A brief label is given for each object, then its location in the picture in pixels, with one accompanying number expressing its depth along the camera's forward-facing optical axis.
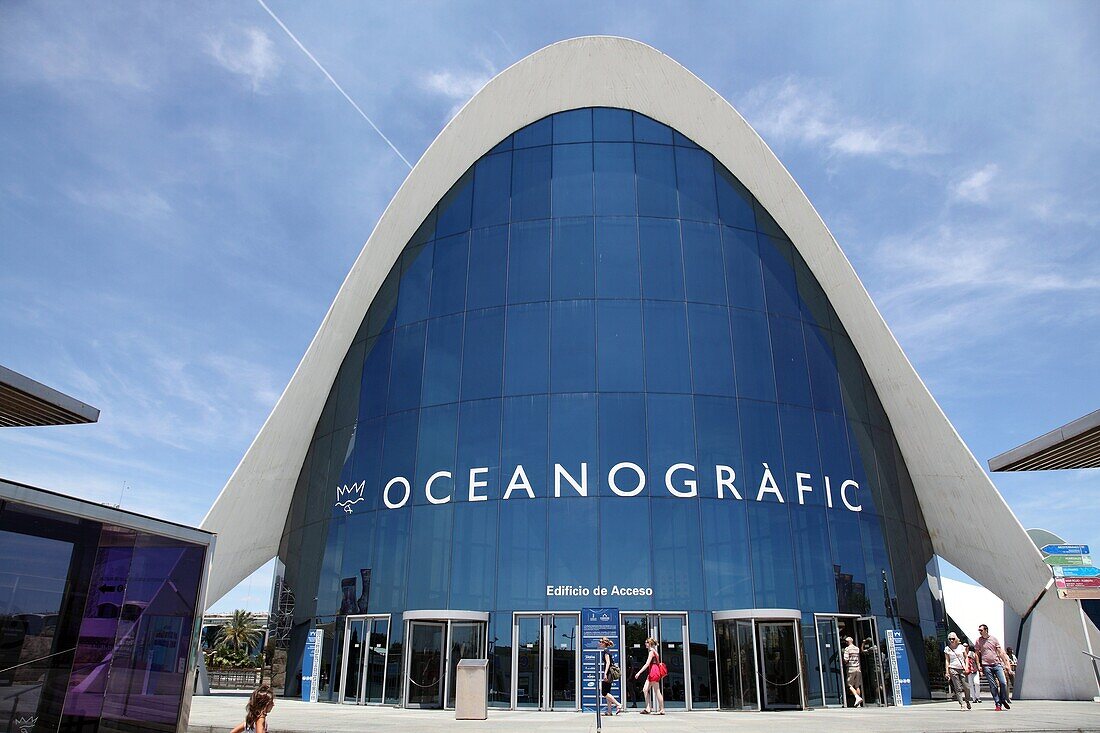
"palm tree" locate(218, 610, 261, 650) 64.50
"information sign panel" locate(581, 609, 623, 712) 15.21
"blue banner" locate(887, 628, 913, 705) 17.64
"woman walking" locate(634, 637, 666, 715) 14.73
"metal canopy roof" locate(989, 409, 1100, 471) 8.77
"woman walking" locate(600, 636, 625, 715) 14.92
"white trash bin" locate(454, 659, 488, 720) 13.20
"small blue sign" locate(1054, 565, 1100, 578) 18.22
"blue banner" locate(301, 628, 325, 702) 18.41
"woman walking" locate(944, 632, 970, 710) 15.69
